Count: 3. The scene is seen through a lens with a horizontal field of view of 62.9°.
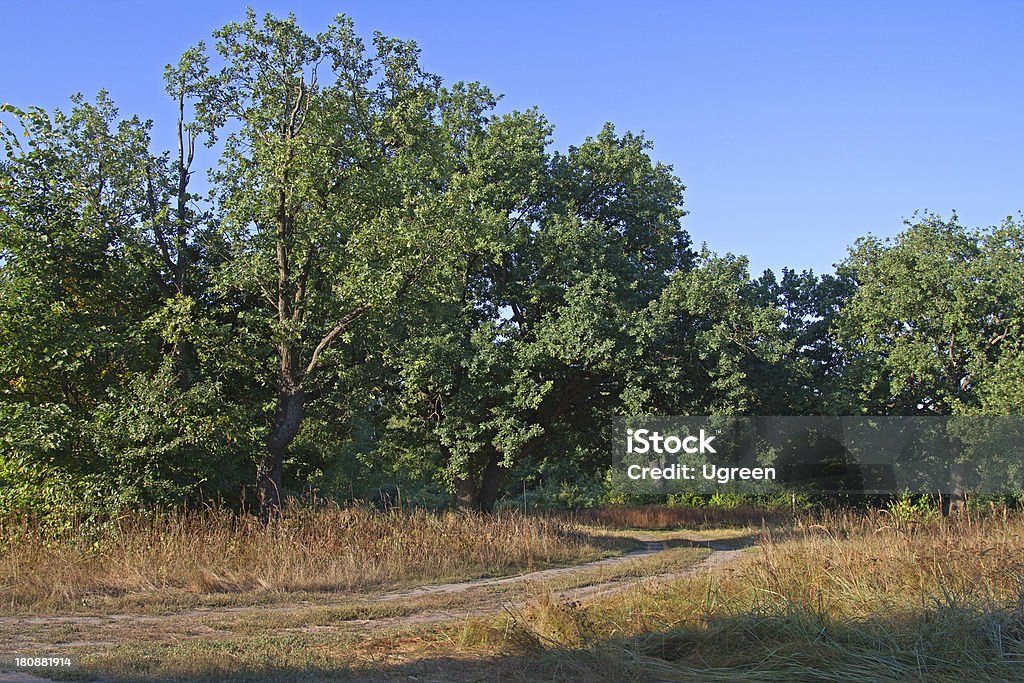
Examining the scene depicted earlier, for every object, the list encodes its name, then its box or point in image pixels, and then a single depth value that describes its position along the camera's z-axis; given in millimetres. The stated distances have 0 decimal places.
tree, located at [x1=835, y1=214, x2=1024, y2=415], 23719
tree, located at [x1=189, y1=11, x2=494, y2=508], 15352
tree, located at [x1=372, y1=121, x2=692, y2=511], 19531
